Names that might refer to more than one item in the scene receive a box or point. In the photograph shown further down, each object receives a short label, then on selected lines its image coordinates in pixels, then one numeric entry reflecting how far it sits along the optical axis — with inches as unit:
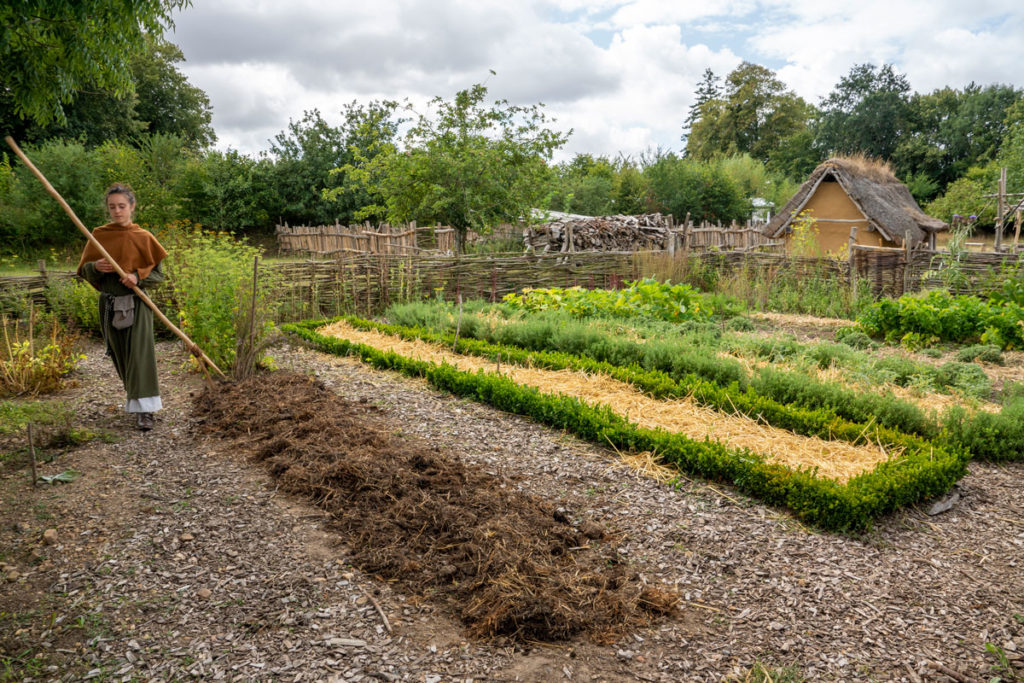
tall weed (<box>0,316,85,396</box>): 233.3
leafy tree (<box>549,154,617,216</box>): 1089.7
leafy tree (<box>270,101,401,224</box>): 999.0
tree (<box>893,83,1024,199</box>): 1343.5
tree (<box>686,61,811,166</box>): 1678.2
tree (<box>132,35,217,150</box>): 1097.4
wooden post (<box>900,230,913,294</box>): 442.3
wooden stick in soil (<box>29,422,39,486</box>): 143.7
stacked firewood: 769.6
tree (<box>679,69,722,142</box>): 1929.1
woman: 190.1
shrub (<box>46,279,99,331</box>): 338.3
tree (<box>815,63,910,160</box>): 1448.1
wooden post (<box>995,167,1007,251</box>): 558.6
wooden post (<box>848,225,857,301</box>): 426.9
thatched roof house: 725.3
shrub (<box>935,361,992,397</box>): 214.1
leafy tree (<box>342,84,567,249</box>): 587.5
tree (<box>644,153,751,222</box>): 1058.1
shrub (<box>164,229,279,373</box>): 240.4
